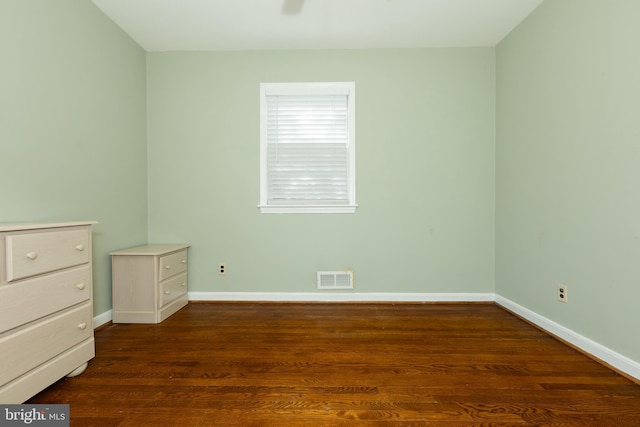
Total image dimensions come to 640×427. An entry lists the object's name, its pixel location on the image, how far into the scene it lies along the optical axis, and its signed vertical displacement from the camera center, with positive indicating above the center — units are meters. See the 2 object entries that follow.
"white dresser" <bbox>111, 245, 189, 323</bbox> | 2.42 -0.63
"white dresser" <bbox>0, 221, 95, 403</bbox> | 1.27 -0.47
